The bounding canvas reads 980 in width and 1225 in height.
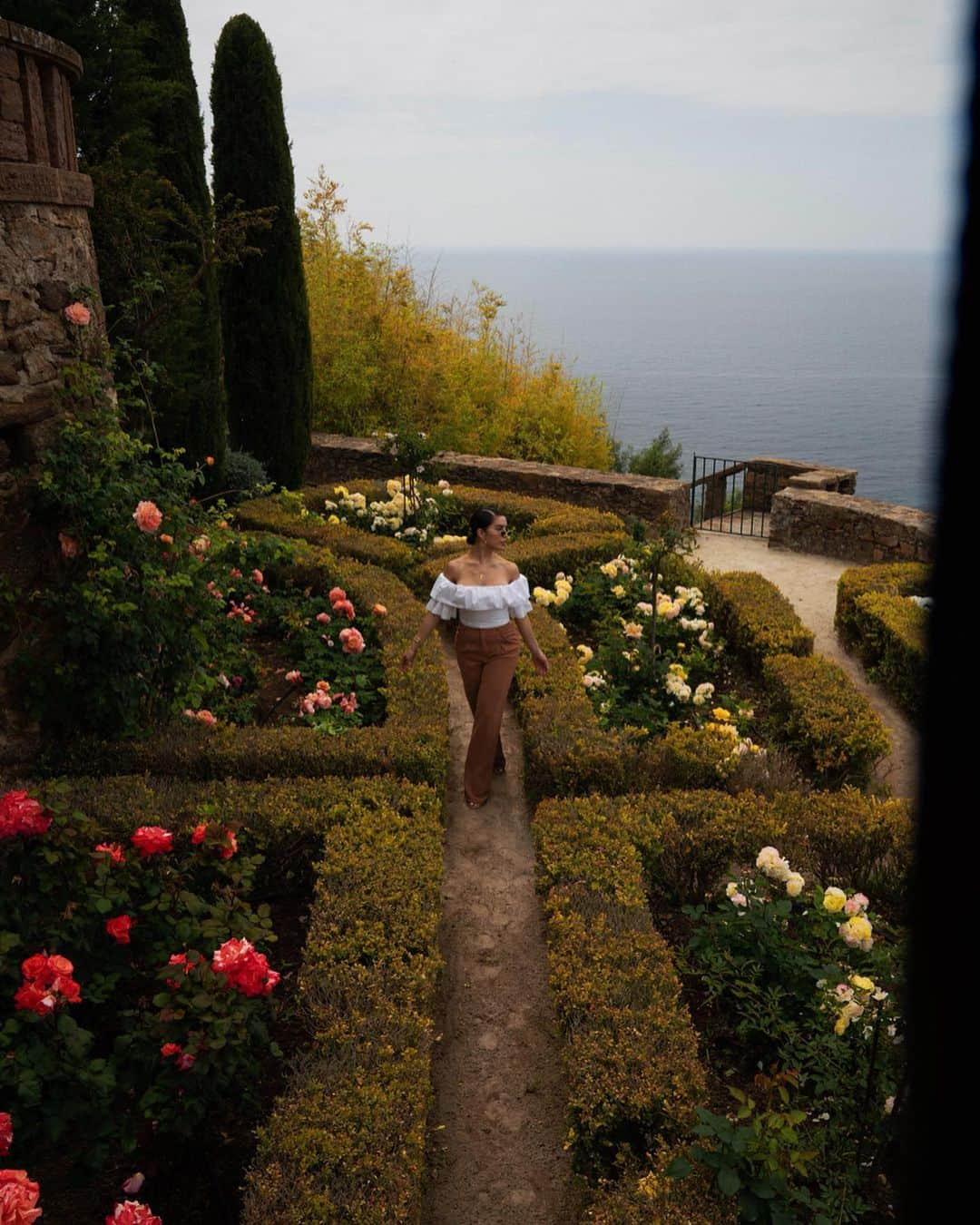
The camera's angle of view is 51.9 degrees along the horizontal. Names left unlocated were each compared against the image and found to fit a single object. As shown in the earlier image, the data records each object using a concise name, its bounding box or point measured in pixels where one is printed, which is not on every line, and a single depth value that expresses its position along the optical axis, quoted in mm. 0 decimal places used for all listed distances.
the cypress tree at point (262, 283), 12609
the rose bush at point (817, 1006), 3283
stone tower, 4984
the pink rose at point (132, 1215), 2824
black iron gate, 16344
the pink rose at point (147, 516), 5527
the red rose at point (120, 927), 3480
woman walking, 5961
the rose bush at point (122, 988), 3021
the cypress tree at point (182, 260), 10438
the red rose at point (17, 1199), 2436
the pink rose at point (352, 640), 6980
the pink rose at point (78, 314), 5379
